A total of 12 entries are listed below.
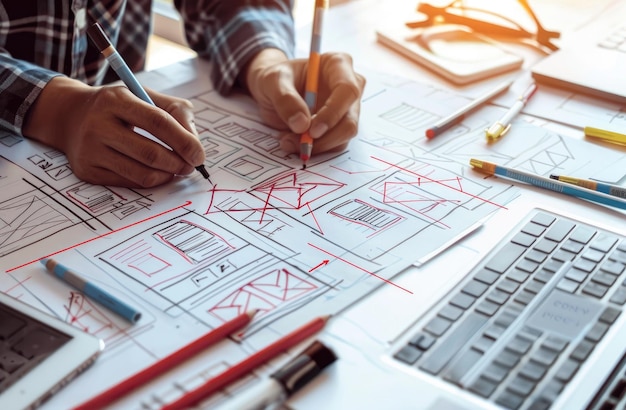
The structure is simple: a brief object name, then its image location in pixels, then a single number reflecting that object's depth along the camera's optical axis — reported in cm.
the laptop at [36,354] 47
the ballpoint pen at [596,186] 72
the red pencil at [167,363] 46
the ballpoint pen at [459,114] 86
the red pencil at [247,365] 46
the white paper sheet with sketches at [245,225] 55
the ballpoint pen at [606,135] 85
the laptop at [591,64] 97
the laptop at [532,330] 48
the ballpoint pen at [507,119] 85
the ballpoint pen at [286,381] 45
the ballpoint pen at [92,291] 54
